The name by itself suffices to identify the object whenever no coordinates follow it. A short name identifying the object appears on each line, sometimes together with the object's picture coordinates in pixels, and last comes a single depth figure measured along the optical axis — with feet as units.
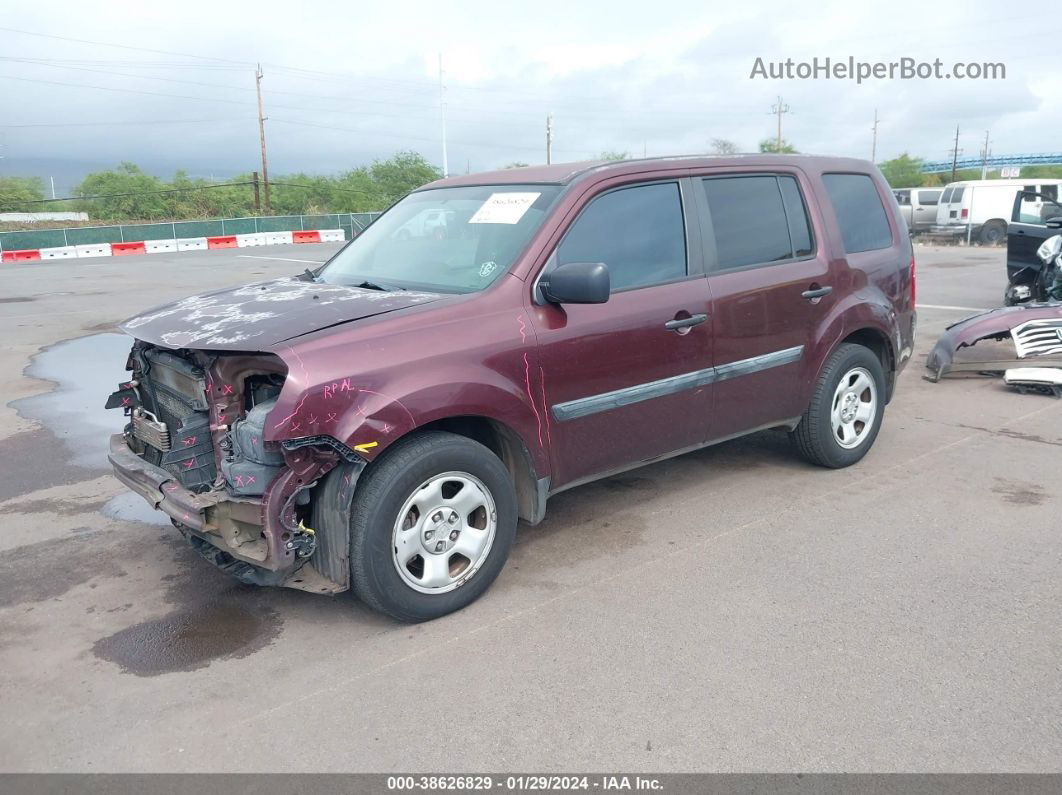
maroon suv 11.23
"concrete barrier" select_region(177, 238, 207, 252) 113.70
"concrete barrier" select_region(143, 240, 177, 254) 111.75
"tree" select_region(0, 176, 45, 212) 183.32
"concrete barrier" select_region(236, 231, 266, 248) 119.34
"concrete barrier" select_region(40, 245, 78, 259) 106.32
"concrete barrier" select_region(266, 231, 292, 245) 123.54
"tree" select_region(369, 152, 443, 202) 195.42
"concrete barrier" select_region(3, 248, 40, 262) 103.35
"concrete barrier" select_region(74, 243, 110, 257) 108.88
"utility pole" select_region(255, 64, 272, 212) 175.83
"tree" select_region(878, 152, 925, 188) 262.30
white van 81.20
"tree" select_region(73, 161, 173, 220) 183.93
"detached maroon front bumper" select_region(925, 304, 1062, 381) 24.27
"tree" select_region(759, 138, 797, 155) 238.78
